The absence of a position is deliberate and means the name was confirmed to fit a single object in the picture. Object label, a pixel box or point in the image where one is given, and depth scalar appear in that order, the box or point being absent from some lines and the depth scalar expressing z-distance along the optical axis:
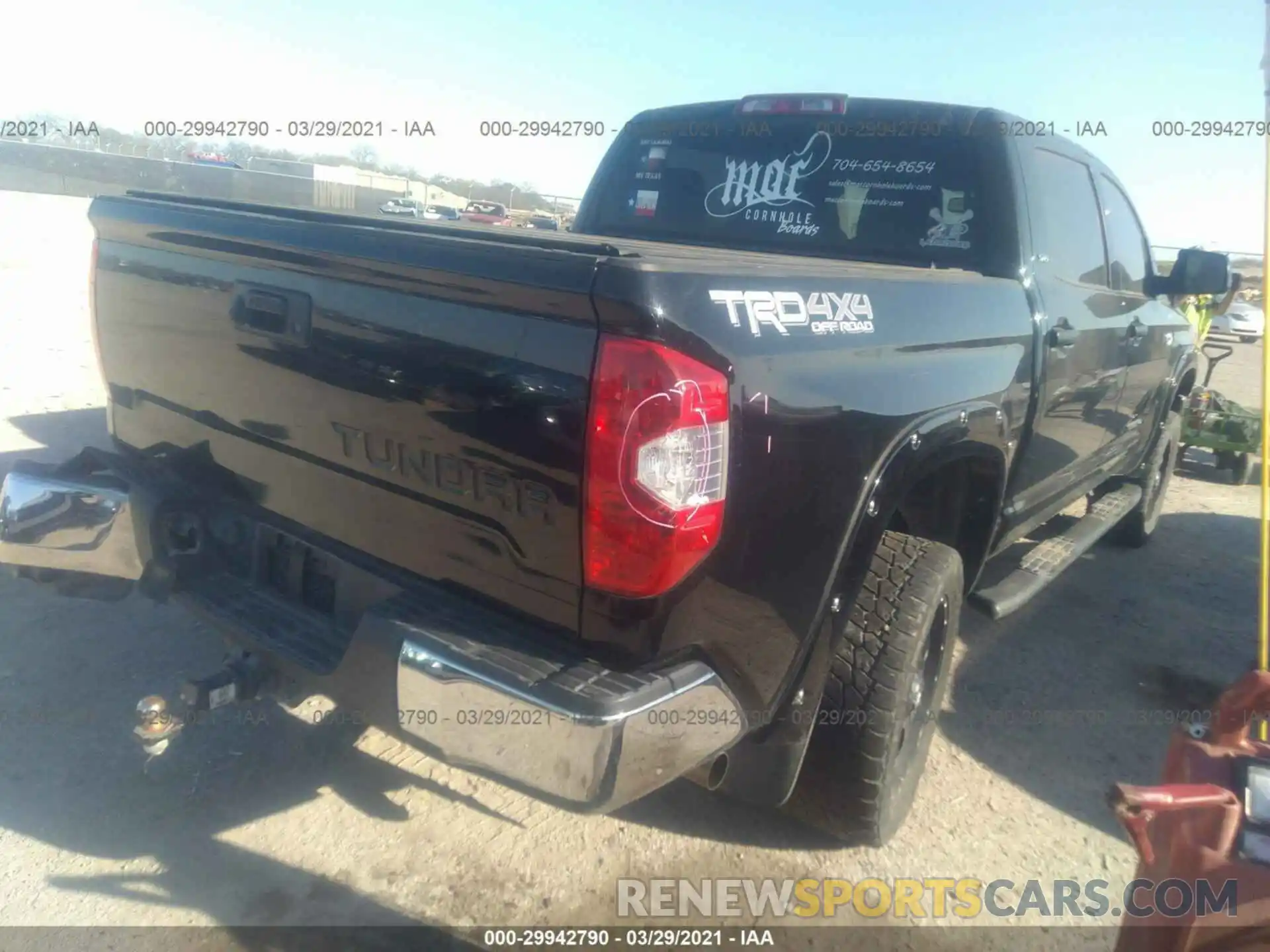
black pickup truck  1.73
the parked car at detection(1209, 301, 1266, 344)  22.92
